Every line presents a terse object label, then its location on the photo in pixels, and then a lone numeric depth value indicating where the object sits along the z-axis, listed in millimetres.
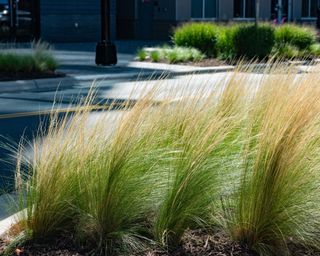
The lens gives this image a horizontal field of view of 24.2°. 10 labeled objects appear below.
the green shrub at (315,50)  24869
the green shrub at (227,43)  23734
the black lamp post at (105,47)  20438
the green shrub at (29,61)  17844
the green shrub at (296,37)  25094
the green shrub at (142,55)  23578
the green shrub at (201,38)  24250
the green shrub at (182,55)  22672
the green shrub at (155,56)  23000
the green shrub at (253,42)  23453
